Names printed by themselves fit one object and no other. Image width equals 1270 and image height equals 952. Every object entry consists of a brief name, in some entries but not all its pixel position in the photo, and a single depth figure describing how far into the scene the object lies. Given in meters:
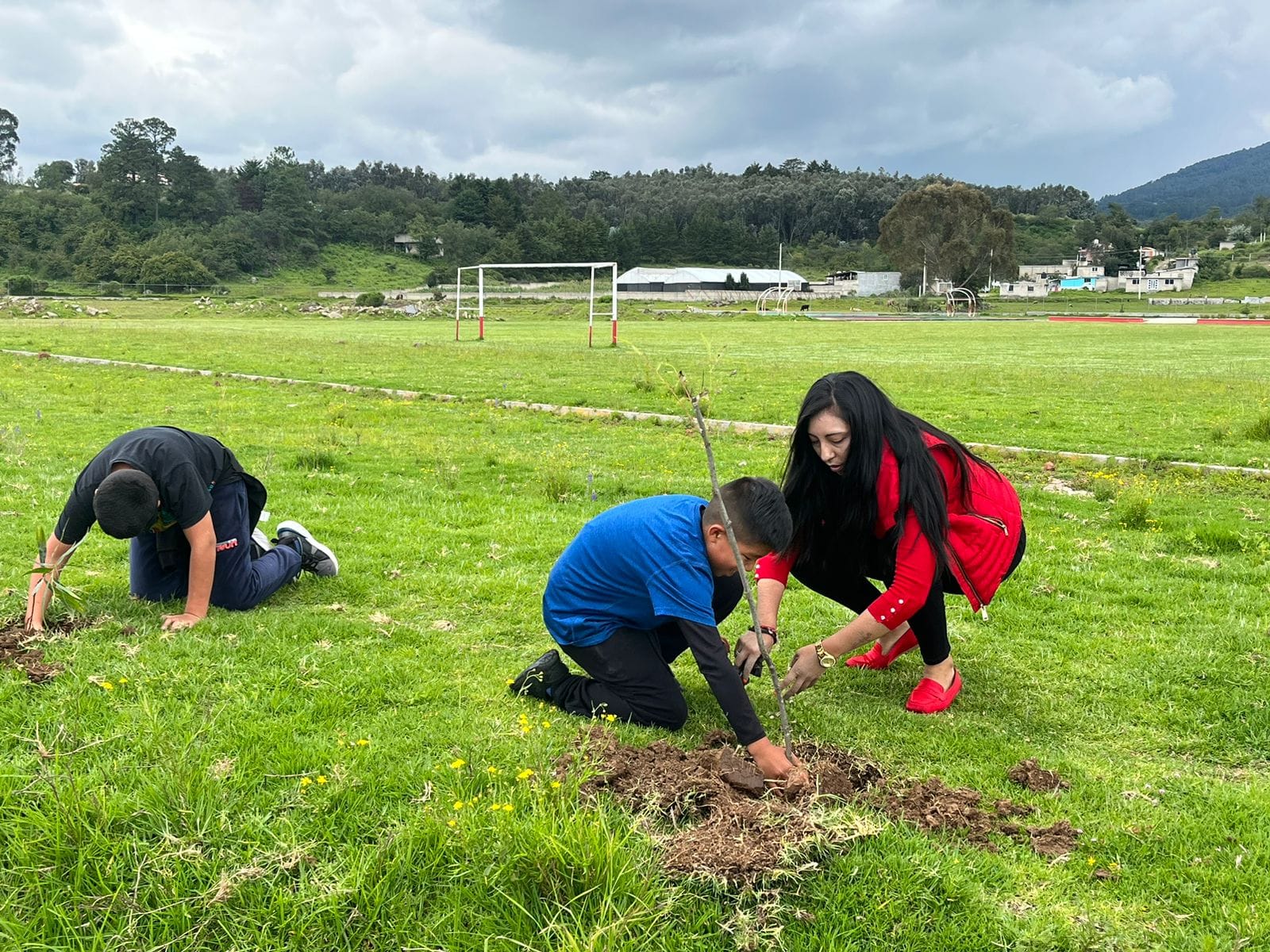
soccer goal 33.91
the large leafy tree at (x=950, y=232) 96.38
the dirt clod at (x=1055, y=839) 3.28
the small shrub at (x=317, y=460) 10.50
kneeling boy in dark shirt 4.56
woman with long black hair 4.26
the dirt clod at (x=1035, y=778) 3.74
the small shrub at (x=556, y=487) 9.18
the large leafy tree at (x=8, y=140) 139.12
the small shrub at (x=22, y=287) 76.69
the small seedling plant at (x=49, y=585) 4.58
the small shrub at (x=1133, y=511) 8.45
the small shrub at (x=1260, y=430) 12.97
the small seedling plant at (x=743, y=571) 3.19
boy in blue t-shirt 3.54
